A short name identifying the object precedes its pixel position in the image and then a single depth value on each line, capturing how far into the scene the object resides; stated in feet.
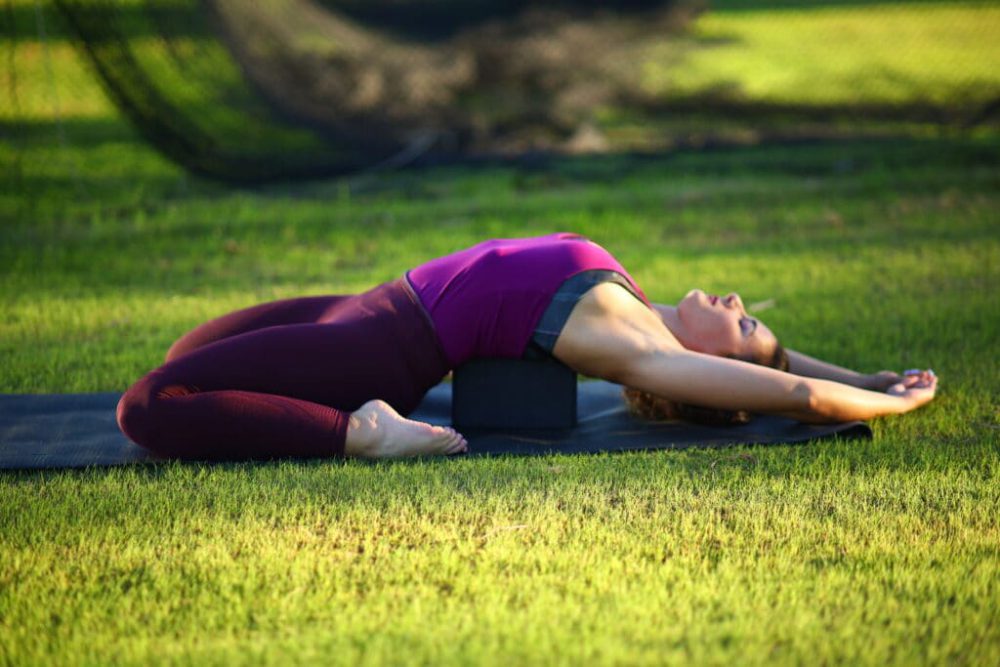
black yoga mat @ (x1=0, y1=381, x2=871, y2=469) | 22.50
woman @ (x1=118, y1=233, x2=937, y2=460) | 21.86
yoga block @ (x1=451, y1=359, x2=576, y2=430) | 24.02
